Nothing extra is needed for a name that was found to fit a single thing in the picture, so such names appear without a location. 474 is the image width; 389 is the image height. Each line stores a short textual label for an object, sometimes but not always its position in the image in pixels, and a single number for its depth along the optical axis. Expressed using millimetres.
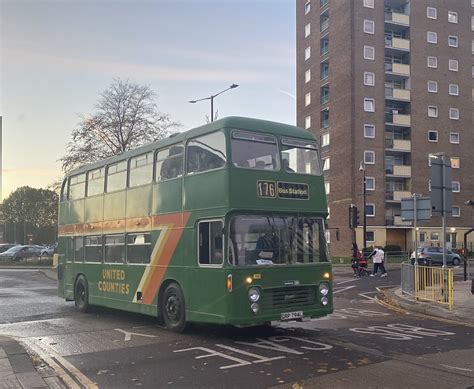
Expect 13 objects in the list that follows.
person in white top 28080
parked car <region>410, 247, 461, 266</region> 35706
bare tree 42875
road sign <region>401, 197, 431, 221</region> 15758
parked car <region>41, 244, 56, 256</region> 53359
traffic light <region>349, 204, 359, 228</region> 25828
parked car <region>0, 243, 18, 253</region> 66825
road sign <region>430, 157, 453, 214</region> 15047
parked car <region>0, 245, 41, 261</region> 52750
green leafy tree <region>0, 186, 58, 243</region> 97938
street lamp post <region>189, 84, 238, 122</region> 29195
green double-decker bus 9742
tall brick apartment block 52812
